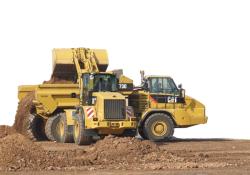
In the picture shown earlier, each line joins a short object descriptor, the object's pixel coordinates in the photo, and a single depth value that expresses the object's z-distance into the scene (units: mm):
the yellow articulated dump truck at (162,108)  31844
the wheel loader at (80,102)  28891
